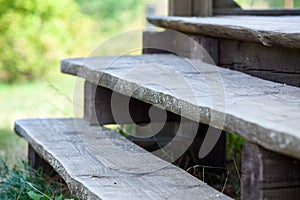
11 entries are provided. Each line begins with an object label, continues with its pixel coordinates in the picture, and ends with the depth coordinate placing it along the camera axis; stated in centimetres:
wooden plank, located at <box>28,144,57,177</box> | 516
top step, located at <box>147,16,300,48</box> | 354
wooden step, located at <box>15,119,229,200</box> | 308
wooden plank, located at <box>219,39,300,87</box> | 382
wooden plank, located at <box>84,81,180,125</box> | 473
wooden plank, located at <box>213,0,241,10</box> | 564
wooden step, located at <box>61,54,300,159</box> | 250
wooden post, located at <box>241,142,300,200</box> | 266
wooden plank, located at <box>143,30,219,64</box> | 483
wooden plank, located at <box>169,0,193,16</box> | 562
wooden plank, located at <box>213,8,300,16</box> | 558
